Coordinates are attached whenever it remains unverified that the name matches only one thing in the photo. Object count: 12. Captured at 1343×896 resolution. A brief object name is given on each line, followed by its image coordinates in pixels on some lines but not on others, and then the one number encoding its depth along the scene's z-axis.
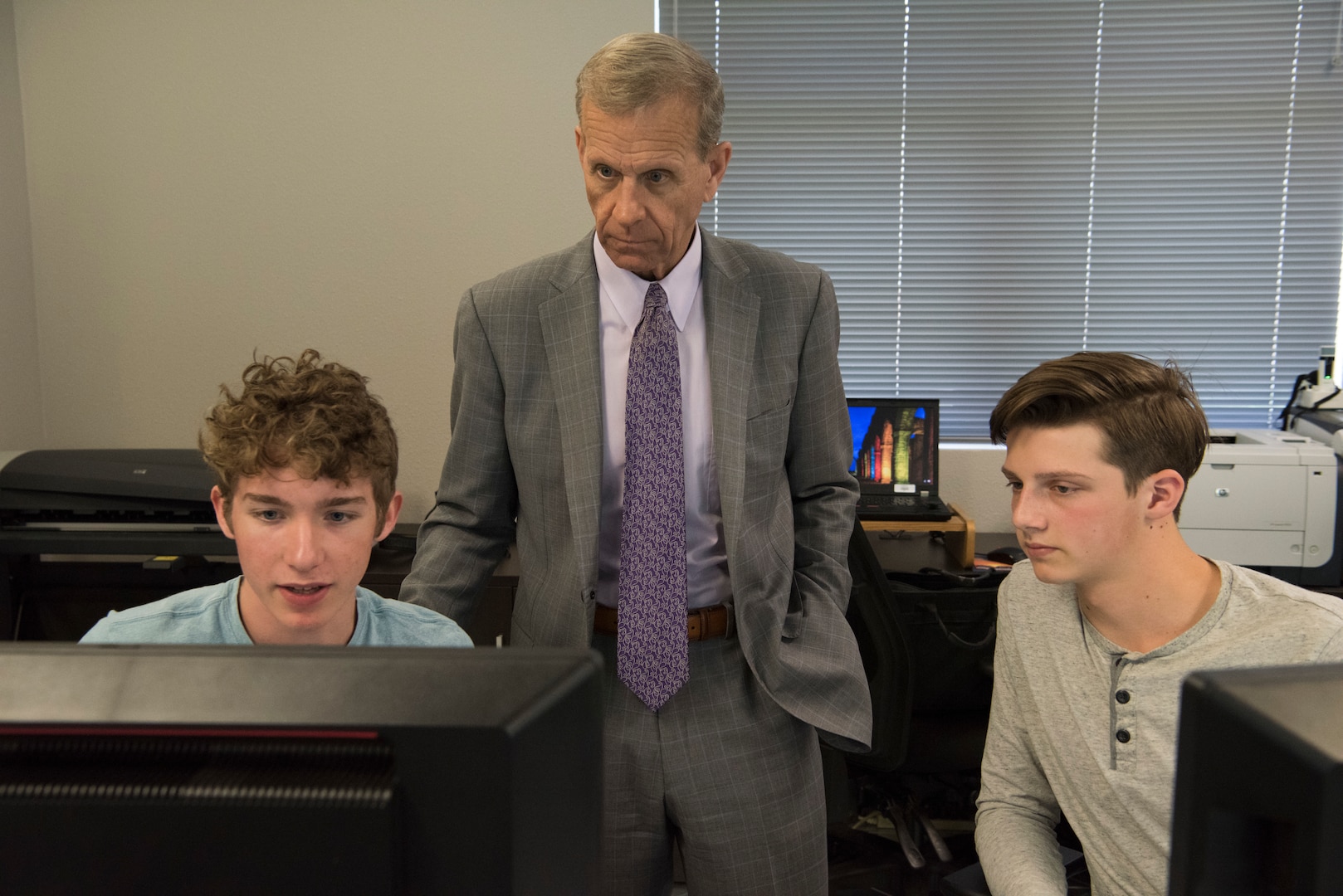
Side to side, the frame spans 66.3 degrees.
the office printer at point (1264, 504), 2.60
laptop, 2.86
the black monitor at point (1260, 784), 0.45
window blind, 3.07
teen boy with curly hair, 1.06
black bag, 2.46
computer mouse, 2.75
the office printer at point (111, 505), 2.39
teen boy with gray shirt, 1.23
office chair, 2.25
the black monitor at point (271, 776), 0.45
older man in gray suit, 1.33
